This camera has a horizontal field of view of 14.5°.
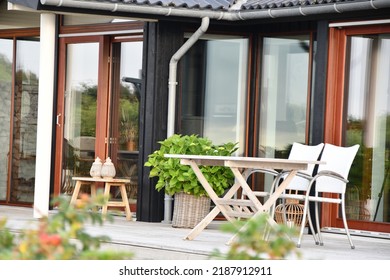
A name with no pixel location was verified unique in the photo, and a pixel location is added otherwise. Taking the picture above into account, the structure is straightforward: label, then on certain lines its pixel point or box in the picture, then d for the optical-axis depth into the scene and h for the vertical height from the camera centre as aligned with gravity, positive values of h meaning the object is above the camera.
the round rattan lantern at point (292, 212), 15.15 -1.05
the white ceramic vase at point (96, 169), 16.70 -0.75
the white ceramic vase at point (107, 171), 16.63 -0.77
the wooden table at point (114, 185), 16.33 -0.94
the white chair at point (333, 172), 12.77 -0.55
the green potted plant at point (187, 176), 15.29 -0.73
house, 14.69 +0.23
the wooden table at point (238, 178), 12.16 -0.59
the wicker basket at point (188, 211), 15.51 -1.09
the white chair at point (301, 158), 13.64 -0.47
